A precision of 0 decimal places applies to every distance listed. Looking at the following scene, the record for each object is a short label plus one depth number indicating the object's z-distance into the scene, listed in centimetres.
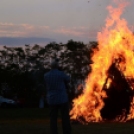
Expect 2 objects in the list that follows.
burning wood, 2147
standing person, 1339
